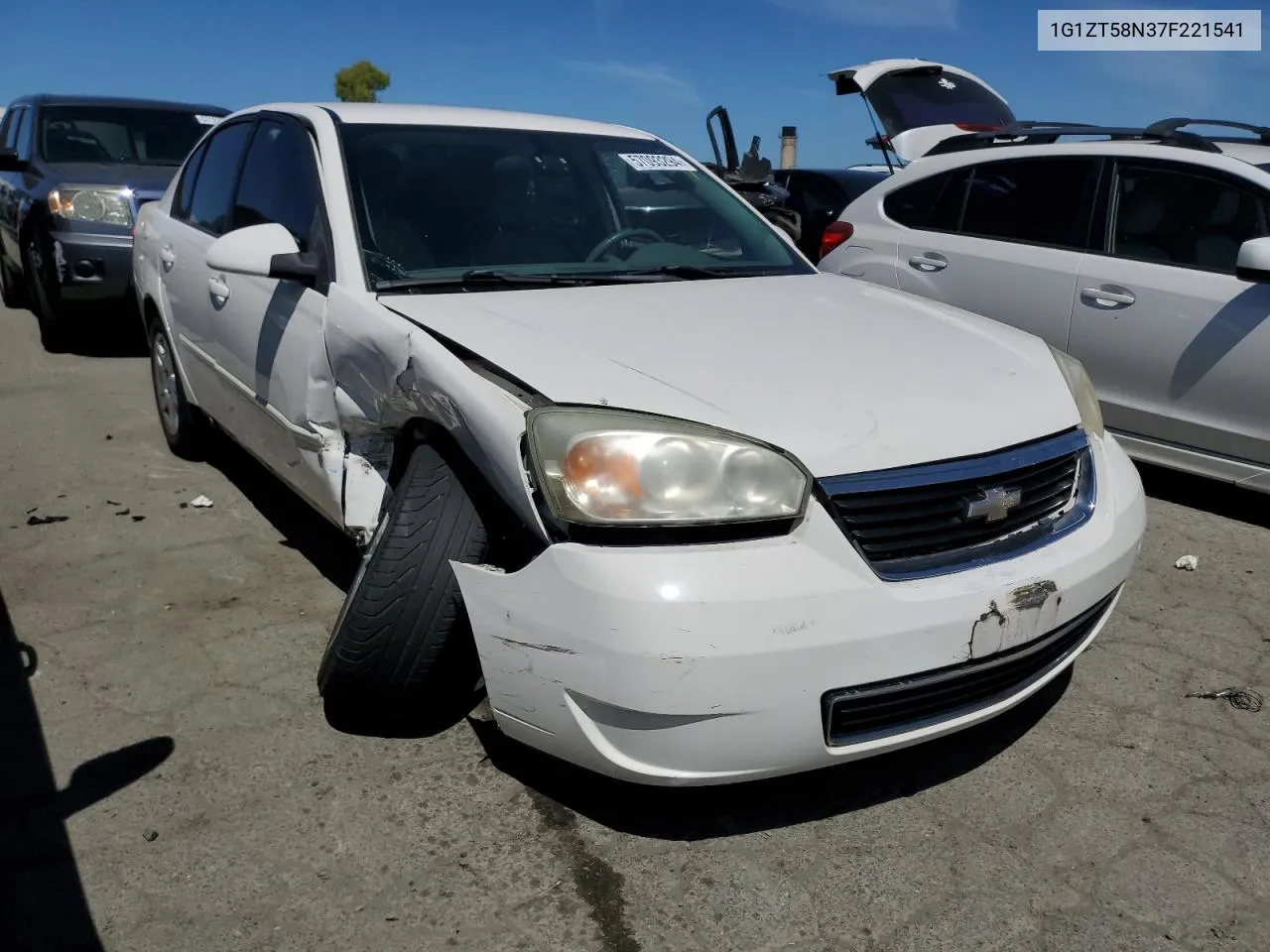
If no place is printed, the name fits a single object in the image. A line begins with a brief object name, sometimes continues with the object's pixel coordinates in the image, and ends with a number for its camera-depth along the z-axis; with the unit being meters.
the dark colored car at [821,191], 9.18
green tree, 51.59
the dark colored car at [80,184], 6.80
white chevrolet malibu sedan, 1.97
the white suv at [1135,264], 4.21
